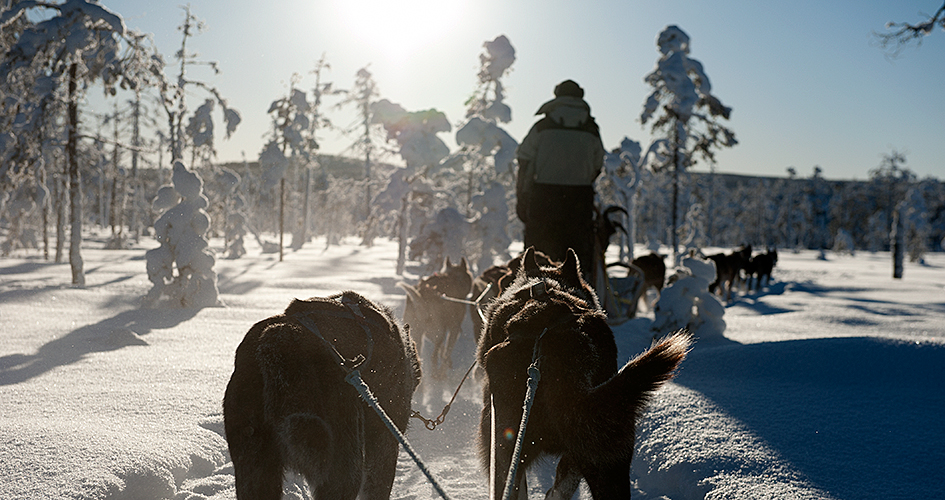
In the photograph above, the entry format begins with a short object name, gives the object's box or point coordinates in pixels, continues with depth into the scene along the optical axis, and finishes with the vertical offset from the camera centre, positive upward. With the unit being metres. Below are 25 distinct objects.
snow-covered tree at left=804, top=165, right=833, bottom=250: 90.99 +6.21
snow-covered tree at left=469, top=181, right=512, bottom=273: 19.47 +0.48
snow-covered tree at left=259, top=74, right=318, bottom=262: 27.69 +5.46
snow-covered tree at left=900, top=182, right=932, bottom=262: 37.79 +1.83
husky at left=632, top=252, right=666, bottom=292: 11.94 -0.72
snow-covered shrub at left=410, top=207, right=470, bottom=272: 18.03 -0.09
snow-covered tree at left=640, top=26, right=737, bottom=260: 23.69 +6.84
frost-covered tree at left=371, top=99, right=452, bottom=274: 19.17 +3.83
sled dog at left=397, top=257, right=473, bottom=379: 6.30 -1.11
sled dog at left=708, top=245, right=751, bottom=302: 15.09 -0.89
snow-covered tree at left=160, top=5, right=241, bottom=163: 12.75 +3.49
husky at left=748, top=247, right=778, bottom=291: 18.20 -0.84
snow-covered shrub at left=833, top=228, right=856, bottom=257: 54.34 +0.14
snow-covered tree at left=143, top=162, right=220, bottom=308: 10.27 -0.52
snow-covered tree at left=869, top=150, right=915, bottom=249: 40.59 +5.73
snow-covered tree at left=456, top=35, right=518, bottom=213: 19.31 +4.42
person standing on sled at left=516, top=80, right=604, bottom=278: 5.64 +0.76
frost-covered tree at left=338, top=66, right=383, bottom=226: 32.81 +9.30
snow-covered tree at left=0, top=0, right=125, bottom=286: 10.73 +3.77
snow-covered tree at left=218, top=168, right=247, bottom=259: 27.50 +0.73
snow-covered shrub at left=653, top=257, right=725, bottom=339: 7.89 -1.09
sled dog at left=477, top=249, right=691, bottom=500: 1.88 -0.64
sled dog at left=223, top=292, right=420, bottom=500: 1.82 -0.70
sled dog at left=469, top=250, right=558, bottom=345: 4.31 -0.53
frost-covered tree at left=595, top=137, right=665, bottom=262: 24.47 +3.42
